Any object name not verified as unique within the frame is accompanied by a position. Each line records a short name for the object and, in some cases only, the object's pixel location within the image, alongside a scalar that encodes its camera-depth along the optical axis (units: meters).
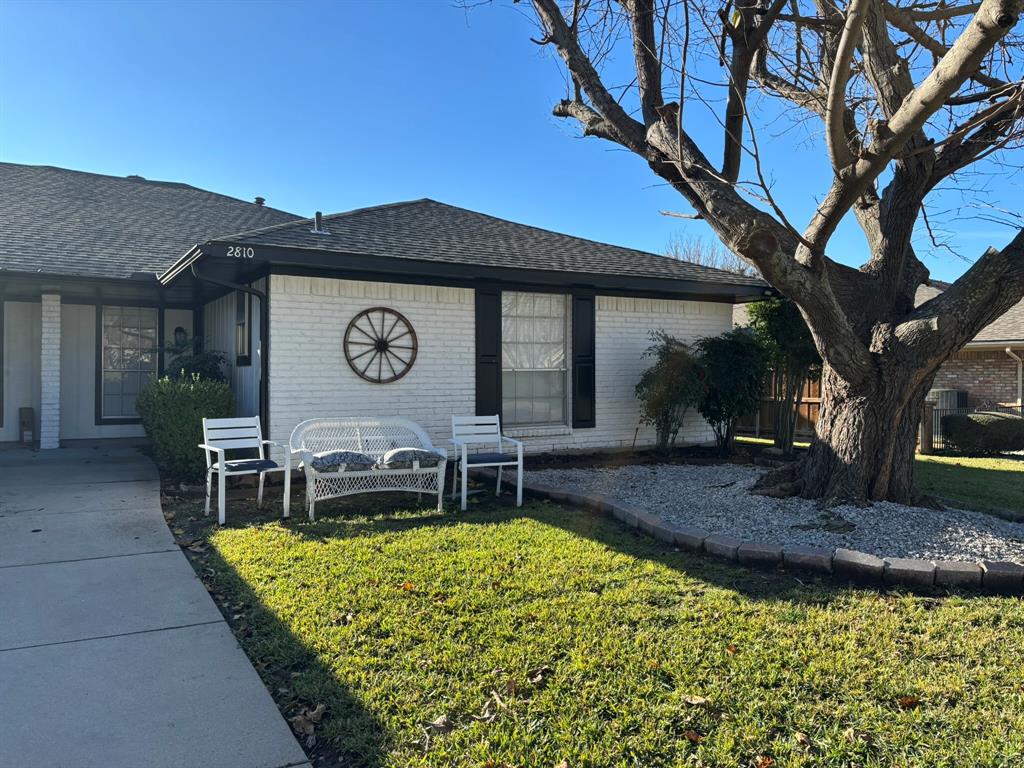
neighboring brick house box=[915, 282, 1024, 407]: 15.02
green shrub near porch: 7.76
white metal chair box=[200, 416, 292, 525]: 6.21
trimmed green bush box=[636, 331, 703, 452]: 9.51
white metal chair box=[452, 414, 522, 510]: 6.92
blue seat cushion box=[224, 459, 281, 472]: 6.31
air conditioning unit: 14.70
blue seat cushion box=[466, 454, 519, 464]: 6.96
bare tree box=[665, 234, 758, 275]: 34.72
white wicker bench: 6.47
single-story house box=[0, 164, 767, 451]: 8.00
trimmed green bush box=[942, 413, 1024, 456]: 12.65
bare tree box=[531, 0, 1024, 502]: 5.50
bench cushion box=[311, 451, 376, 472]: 6.30
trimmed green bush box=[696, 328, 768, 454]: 9.67
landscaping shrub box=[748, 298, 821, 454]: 10.32
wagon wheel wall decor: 8.27
